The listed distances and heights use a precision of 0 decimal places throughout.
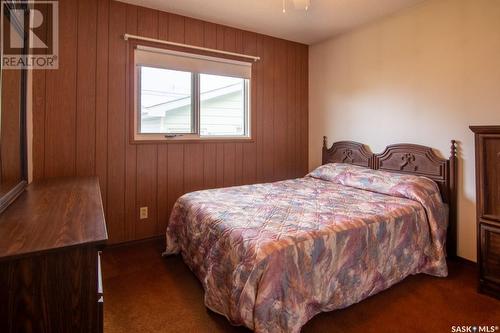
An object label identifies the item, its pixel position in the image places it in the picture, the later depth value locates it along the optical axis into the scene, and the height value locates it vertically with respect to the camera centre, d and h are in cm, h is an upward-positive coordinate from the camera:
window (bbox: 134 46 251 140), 292 +81
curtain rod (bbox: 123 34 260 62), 273 +129
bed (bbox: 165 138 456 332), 146 -44
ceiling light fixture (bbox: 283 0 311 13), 225 +130
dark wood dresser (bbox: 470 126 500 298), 197 -27
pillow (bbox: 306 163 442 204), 237 -12
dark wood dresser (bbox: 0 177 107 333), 92 -36
